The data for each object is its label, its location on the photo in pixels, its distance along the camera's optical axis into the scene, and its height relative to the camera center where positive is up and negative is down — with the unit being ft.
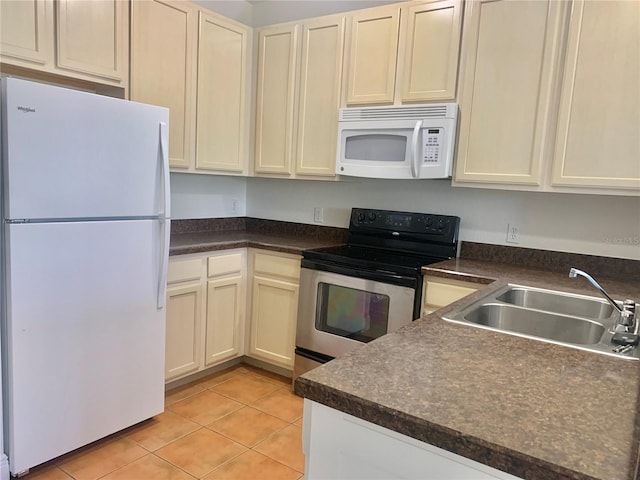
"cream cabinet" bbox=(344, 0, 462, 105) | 8.32 +2.70
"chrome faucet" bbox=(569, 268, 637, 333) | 4.51 -1.06
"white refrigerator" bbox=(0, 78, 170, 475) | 6.02 -1.29
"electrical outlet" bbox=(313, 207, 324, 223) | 11.27 -0.62
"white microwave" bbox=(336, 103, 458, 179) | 8.30 +1.02
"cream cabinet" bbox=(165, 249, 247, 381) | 8.93 -2.66
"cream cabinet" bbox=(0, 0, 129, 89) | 6.84 +2.18
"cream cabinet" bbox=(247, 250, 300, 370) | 9.85 -2.62
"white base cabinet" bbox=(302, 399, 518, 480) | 2.71 -1.65
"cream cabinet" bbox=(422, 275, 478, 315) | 7.58 -1.58
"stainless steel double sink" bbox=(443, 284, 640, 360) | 5.03 -1.35
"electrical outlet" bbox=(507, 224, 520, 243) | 8.77 -0.63
